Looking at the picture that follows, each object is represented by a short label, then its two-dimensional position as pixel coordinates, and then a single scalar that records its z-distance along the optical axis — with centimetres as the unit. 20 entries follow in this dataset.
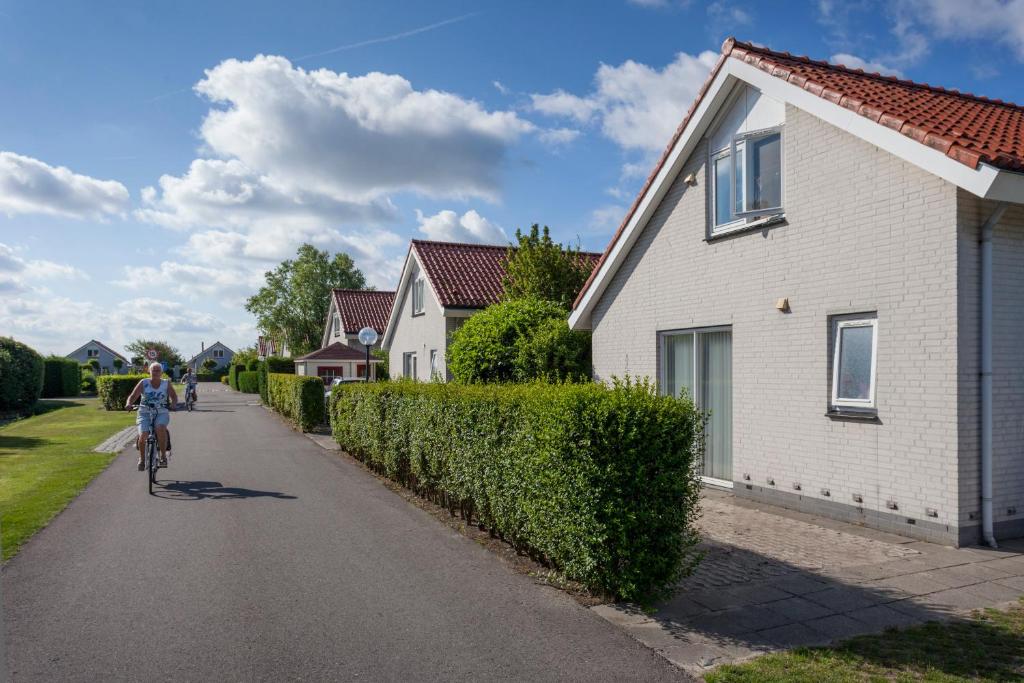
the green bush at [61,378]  5097
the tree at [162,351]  10780
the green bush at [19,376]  2988
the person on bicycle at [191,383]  3341
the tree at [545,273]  1984
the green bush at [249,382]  5425
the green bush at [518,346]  1496
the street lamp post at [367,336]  2391
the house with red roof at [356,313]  4669
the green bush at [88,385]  5769
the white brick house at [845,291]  770
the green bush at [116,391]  3341
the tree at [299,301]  7519
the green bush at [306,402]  2211
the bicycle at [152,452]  1148
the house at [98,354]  11181
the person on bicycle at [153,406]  1213
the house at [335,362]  4266
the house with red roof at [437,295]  2278
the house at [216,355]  13275
